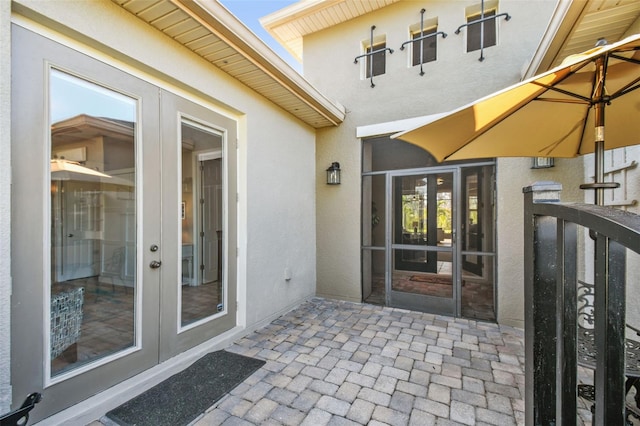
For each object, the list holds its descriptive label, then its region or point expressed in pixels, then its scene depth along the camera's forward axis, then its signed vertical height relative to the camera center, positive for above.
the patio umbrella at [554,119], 1.86 +0.75
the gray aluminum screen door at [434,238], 4.10 -0.43
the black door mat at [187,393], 2.08 -1.53
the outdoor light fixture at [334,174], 4.82 +0.65
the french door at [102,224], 1.84 -0.10
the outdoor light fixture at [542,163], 3.50 +0.61
